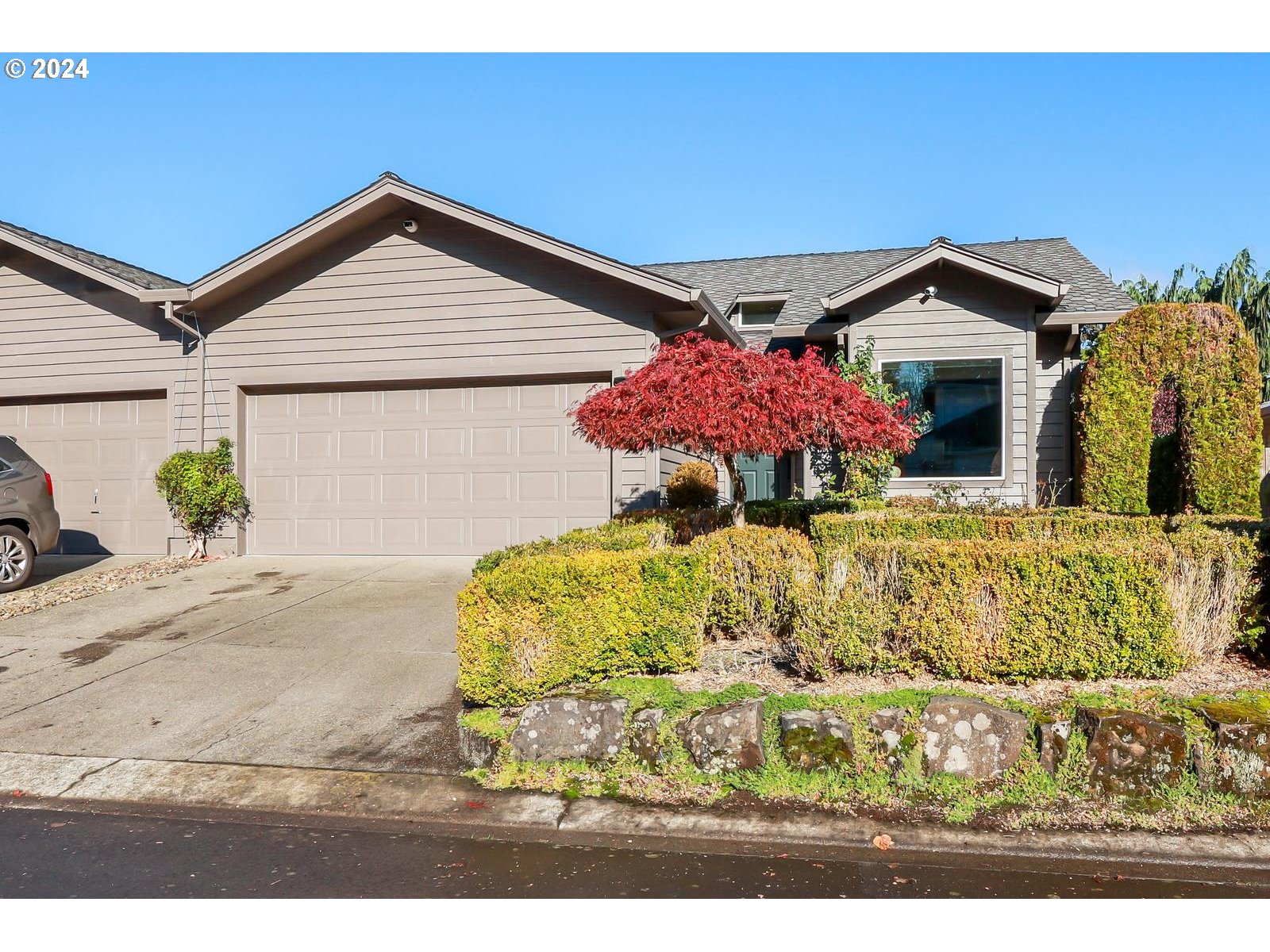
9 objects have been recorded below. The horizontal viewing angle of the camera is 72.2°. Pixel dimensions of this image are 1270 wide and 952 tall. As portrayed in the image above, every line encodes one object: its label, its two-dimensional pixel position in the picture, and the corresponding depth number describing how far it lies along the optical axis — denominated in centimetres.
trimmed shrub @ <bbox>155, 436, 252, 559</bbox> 1127
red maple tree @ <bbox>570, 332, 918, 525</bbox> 729
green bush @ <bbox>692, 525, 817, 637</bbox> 590
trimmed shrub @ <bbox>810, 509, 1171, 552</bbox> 797
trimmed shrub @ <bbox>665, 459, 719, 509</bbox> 1089
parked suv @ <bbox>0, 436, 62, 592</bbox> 962
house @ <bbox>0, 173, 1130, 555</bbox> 1100
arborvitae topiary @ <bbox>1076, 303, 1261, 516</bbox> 1016
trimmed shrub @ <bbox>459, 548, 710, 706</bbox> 515
